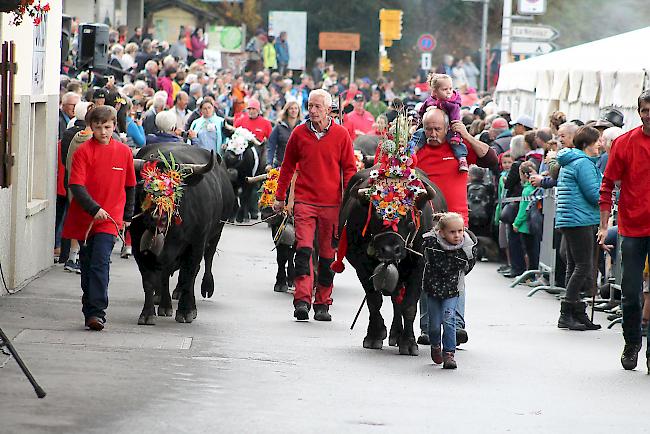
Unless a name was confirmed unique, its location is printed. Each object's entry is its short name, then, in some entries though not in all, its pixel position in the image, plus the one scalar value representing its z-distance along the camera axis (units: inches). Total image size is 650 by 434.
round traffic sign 2404.0
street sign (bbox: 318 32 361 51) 2871.6
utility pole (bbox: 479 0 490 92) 2210.9
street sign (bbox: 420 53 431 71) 2402.8
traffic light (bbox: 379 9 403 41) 2640.3
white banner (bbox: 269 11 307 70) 2773.1
